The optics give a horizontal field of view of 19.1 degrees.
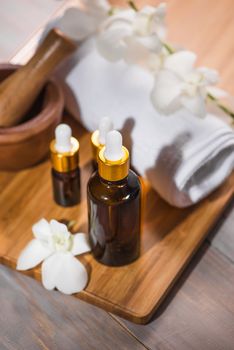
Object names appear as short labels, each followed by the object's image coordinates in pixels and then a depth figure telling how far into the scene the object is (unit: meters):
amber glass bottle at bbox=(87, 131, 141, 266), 0.69
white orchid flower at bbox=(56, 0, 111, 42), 0.91
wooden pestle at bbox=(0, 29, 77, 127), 0.83
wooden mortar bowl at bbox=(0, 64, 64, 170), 0.81
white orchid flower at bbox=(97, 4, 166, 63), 0.87
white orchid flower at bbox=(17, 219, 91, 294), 0.78
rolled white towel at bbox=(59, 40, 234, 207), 0.82
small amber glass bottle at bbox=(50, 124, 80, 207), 0.78
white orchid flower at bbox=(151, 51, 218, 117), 0.84
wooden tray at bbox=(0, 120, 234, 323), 0.78
